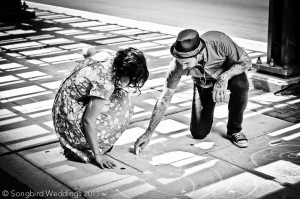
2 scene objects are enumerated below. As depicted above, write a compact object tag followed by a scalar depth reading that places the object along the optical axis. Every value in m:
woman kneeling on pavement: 3.75
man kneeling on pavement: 3.96
